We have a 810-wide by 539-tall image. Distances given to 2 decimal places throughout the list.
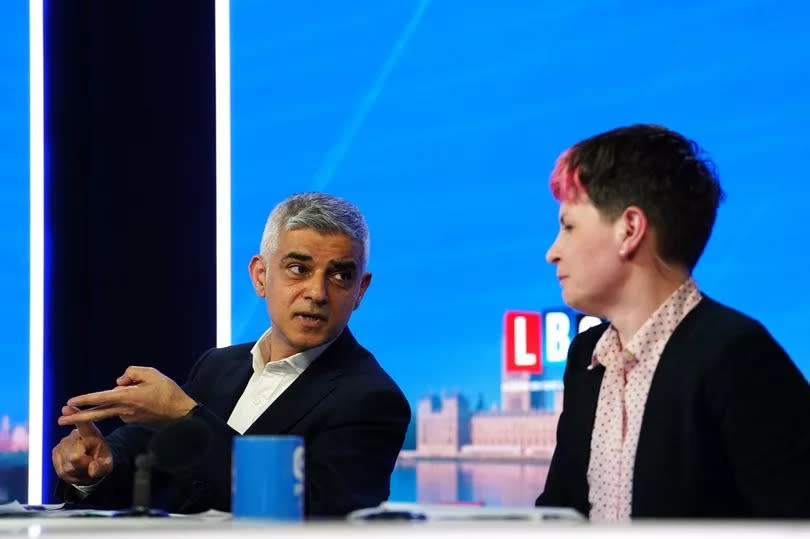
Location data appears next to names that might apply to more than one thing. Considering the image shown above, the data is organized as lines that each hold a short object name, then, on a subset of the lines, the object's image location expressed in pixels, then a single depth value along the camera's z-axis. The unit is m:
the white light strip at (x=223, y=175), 5.72
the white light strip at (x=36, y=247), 5.59
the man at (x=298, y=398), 4.38
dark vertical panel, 5.53
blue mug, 3.80
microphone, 3.83
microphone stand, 3.86
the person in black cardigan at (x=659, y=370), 4.00
